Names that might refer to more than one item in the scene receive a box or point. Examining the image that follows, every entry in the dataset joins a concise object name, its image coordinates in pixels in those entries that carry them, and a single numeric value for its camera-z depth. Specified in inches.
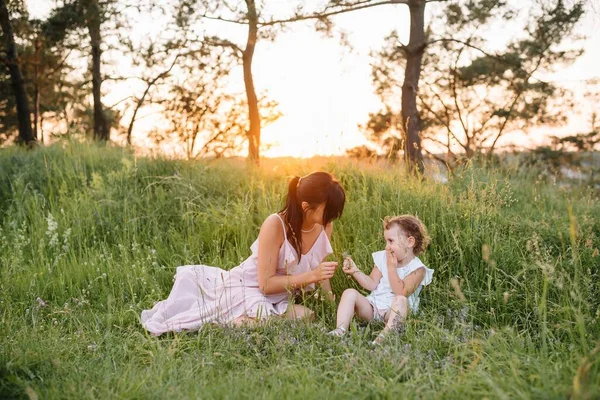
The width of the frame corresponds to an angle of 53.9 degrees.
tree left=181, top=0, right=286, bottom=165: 400.5
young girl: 163.3
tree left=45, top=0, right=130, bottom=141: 479.5
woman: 160.9
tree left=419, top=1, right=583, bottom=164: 727.7
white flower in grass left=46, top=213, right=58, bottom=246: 218.4
